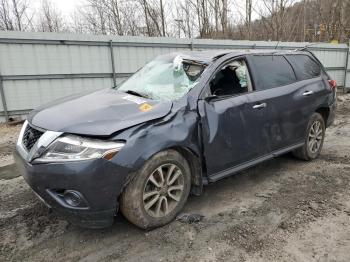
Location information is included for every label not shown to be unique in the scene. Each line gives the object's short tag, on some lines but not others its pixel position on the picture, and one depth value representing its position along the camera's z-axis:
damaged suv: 2.69
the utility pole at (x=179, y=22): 20.55
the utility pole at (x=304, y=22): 19.90
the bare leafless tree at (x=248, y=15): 18.94
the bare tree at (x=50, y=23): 24.13
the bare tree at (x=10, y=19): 21.15
